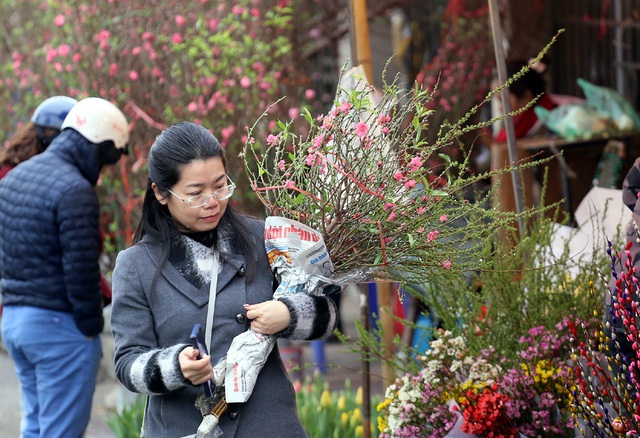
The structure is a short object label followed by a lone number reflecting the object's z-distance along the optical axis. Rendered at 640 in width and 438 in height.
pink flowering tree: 10.87
